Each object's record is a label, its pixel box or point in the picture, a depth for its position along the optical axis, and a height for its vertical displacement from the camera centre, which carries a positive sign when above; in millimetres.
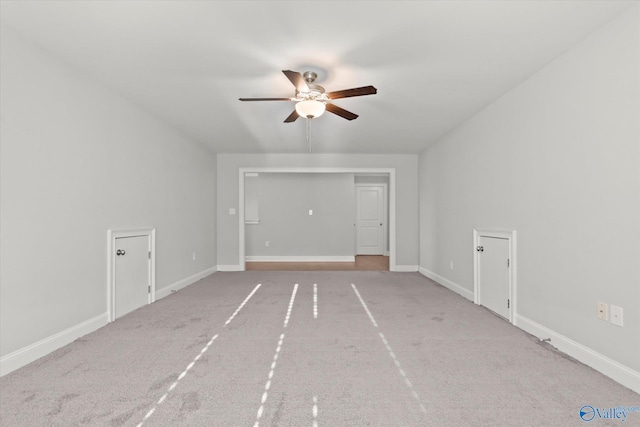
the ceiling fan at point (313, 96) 2607 +1017
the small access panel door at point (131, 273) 3226 -583
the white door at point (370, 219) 9312 -32
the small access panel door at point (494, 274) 3191 -582
